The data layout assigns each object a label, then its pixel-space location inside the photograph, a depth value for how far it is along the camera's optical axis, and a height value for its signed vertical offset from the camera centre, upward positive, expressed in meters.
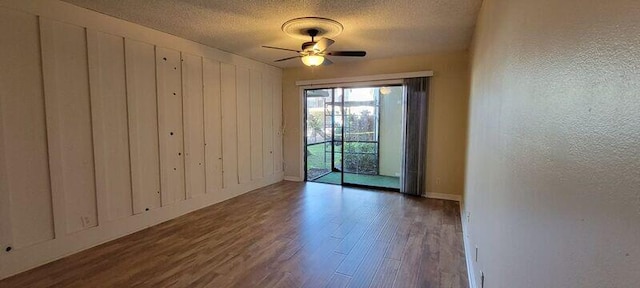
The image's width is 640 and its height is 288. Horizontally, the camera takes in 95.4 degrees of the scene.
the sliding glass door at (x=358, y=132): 6.02 -0.13
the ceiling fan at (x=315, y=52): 3.58 +0.93
